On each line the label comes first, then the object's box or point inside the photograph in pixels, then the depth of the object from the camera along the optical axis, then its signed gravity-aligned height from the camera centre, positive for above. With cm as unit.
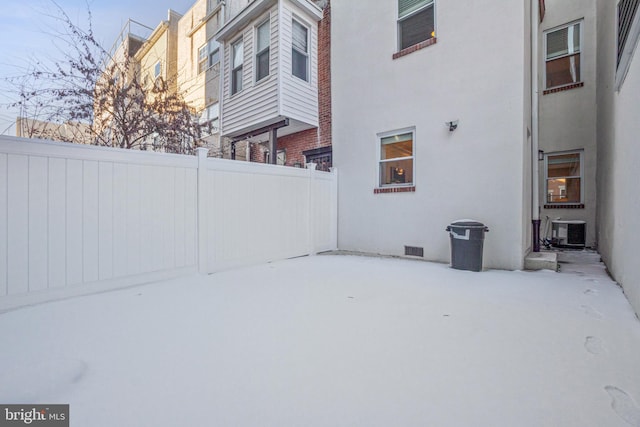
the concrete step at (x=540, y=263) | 480 -81
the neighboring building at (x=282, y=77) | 694 +336
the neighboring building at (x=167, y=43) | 1315 +761
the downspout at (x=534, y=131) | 584 +162
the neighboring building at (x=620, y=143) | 292 +95
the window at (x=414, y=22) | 588 +386
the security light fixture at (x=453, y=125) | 534 +157
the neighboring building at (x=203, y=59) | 1084 +607
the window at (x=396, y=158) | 607 +114
